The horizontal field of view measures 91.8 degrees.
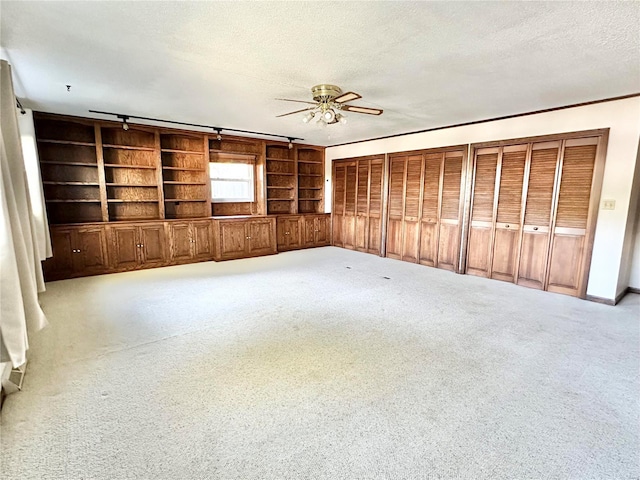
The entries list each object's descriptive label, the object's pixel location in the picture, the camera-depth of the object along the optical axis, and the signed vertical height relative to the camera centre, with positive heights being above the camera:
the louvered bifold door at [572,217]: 4.15 -0.16
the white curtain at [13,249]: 1.75 -0.33
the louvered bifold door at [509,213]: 4.75 -0.14
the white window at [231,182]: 6.71 +0.44
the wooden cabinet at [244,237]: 6.33 -0.75
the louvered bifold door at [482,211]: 5.08 -0.12
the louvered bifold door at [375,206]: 6.84 -0.07
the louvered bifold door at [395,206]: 6.40 -0.06
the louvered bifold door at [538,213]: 4.44 -0.12
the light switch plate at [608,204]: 3.95 +0.01
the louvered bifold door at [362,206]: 7.18 -0.08
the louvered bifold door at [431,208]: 5.79 -0.09
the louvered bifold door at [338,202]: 7.77 +0.00
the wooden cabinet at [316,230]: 7.78 -0.72
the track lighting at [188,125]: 4.92 +1.36
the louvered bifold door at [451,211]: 5.49 -0.14
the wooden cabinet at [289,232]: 7.34 -0.72
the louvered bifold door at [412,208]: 6.09 -0.10
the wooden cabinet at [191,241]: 5.93 -0.78
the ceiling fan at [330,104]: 3.40 +1.13
